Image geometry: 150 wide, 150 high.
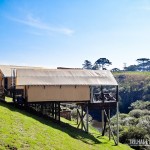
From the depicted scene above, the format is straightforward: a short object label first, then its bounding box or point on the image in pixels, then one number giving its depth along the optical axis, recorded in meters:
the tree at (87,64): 146.57
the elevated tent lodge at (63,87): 24.54
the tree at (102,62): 130.09
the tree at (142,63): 147.80
